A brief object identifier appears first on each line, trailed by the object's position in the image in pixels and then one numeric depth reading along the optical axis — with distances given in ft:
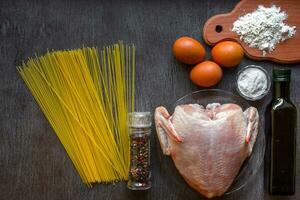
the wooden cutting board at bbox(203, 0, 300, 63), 4.75
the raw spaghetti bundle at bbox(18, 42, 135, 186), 4.72
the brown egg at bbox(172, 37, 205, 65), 4.50
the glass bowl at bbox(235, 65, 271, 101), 4.69
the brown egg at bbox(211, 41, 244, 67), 4.54
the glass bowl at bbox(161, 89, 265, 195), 4.75
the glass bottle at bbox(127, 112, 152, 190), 4.56
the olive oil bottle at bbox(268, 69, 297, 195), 4.61
